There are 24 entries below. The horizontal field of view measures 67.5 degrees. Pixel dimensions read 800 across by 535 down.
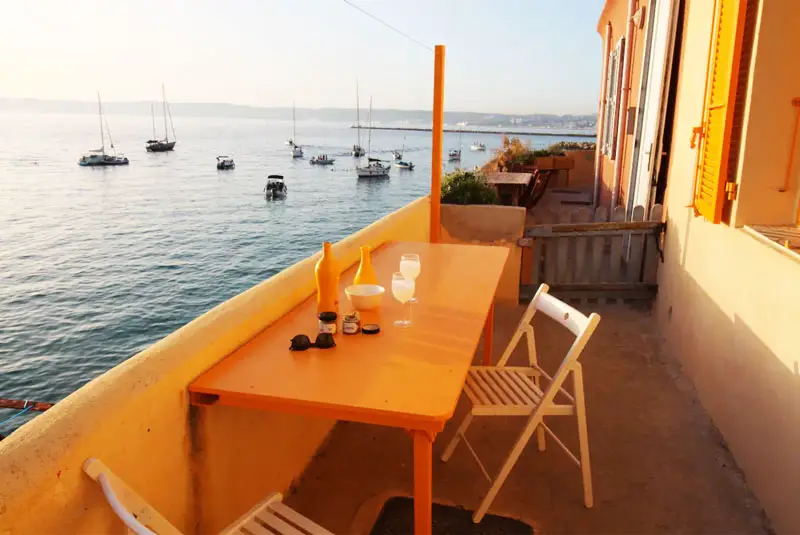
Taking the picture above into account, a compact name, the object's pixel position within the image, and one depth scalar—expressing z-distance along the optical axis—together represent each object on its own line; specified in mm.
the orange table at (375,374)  1728
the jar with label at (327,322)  2260
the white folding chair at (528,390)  2484
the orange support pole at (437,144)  5238
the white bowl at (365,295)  2527
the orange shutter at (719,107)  3254
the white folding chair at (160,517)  1376
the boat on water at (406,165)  85562
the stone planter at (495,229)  5738
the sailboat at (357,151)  100781
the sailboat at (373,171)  73188
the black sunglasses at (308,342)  2123
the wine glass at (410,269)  2701
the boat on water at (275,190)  59000
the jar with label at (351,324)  2309
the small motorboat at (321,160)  89688
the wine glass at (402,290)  2430
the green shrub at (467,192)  7625
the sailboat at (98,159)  82625
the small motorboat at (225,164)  80119
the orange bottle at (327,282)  2388
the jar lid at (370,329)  2289
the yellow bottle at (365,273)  2676
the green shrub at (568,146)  19338
